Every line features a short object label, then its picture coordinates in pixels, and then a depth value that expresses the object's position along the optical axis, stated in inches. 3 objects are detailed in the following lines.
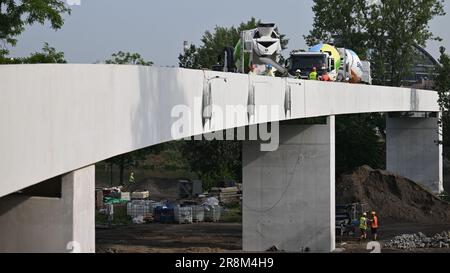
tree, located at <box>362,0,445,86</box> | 2746.1
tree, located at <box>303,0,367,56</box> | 2738.7
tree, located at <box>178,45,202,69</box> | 2733.3
